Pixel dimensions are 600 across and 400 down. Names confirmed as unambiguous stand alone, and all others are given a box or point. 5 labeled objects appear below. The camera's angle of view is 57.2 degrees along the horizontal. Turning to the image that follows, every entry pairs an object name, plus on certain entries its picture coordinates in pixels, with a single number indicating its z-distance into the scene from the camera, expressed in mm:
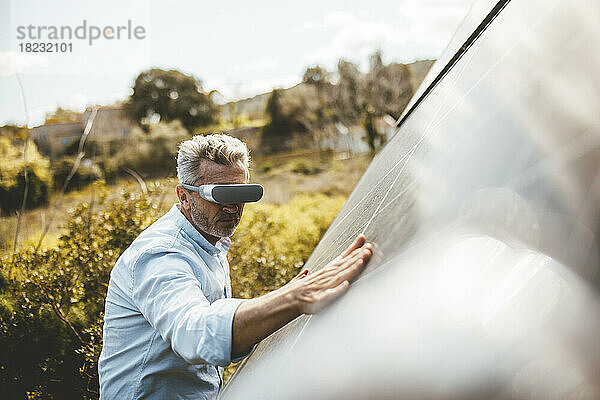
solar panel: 762
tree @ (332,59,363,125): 19438
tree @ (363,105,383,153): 15008
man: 1297
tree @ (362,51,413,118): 19672
